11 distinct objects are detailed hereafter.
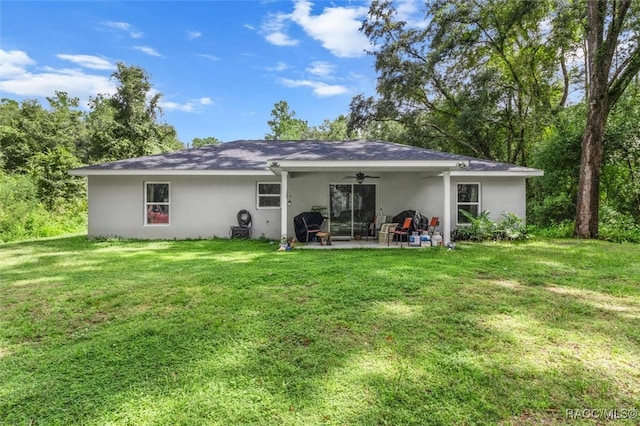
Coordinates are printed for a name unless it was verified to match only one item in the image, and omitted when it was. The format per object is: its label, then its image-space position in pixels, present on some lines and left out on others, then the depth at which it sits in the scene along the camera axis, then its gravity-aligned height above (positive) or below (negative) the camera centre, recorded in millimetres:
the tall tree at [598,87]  10297 +4017
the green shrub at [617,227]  10352 -502
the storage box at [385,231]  9844 -582
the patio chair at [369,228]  11312 -566
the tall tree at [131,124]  22641 +6338
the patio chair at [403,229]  9586 -527
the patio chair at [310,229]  10079 -538
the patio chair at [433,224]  10078 -381
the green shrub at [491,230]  10305 -573
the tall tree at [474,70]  16188 +7589
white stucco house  10469 +646
